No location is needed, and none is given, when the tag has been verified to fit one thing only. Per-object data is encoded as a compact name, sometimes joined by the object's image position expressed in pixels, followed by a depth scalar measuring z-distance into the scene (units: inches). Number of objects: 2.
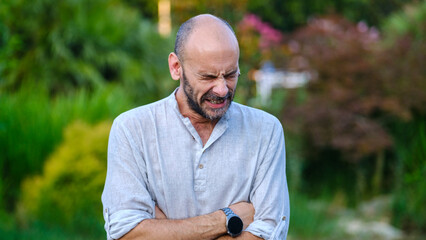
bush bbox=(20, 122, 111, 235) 449.7
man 208.1
